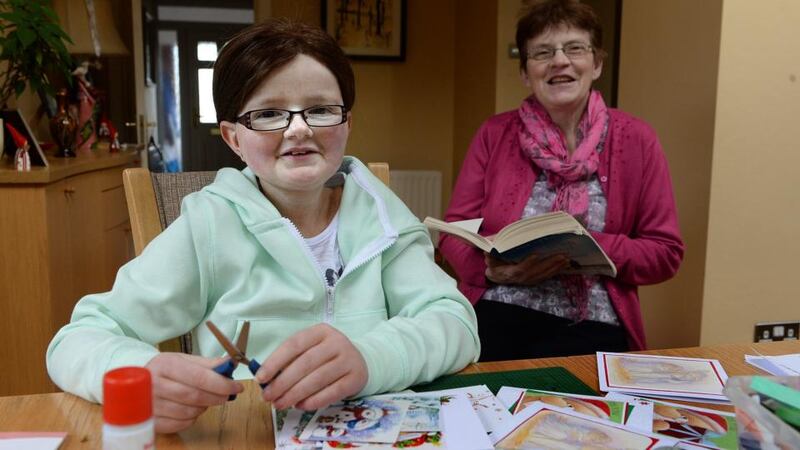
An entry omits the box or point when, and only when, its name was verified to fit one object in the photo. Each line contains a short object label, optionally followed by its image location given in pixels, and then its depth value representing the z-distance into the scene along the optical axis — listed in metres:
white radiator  4.48
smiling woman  1.57
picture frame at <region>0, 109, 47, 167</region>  2.24
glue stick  0.45
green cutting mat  0.89
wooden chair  1.13
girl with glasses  0.86
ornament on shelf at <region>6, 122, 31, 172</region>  2.16
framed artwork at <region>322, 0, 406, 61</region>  4.28
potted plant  2.37
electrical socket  2.27
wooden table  0.73
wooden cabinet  2.12
